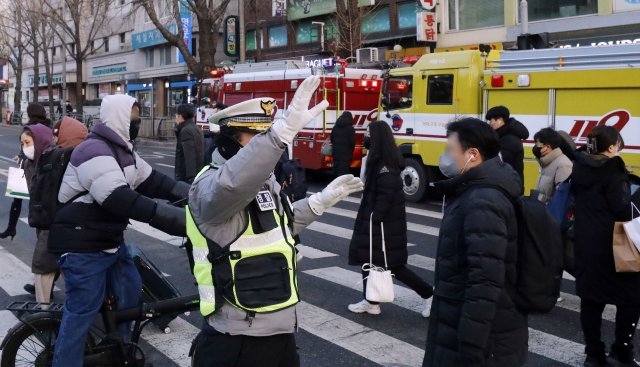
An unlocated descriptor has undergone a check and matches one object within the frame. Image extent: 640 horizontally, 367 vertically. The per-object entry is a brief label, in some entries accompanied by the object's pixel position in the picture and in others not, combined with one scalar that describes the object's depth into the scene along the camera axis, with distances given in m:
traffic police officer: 2.52
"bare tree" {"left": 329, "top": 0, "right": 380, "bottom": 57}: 22.23
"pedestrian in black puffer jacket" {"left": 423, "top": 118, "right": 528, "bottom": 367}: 2.82
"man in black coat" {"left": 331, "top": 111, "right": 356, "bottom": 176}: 14.30
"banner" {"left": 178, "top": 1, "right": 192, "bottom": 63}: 38.34
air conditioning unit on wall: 16.39
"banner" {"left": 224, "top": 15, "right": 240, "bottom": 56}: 28.52
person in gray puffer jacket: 3.54
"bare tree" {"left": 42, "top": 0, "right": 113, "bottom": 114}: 34.56
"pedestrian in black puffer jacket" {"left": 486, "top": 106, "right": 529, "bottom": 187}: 8.26
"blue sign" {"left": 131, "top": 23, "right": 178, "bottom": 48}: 40.97
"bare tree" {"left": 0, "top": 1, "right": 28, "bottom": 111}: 42.69
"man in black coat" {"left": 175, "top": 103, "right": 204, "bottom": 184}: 8.98
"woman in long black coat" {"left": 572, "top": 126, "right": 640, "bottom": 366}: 4.49
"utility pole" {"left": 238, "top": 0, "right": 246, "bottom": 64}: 23.50
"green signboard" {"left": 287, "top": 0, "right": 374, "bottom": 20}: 27.54
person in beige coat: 6.26
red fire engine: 15.38
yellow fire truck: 9.91
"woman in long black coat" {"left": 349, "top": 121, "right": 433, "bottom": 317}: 5.79
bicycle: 3.93
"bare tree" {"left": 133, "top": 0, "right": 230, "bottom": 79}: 24.03
